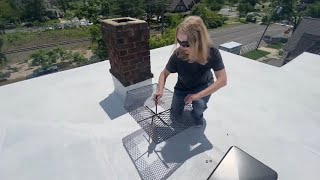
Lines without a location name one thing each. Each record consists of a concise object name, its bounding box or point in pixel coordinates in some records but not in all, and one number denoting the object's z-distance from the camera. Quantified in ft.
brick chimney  5.47
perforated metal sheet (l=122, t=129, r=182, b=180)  4.15
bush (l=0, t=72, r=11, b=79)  36.03
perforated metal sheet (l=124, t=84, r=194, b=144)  5.02
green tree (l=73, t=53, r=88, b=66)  39.92
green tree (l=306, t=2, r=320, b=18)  56.01
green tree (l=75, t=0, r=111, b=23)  59.69
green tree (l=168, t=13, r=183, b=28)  55.03
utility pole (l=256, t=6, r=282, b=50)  55.91
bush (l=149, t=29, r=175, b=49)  34.06
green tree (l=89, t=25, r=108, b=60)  38.66
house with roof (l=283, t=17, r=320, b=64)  32.59
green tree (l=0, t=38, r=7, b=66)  40.46
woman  4.33
